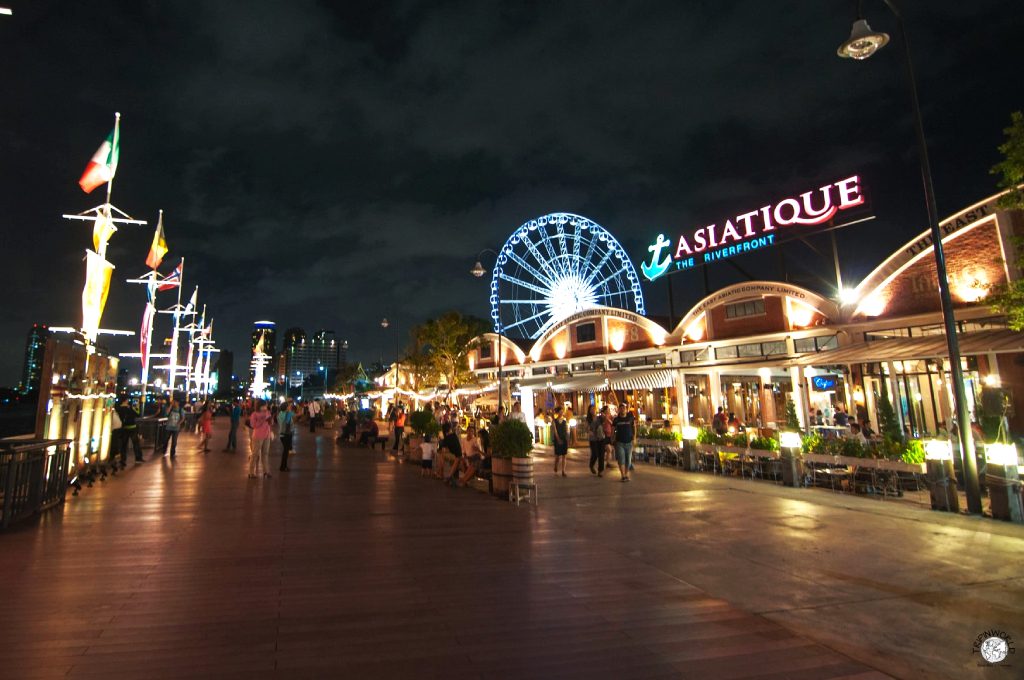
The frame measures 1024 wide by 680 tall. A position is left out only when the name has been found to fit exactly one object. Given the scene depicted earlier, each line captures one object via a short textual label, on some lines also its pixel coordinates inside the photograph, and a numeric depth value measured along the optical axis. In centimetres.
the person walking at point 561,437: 1470
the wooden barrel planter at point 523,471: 1070
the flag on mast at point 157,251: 2508
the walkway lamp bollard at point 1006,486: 873
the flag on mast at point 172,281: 2799
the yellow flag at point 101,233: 1845
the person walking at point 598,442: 1471
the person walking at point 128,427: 1534
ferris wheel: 3259
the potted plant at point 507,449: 1091
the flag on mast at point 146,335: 2452
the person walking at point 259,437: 1319
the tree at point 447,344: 3183
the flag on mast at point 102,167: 1823
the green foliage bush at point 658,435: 1689
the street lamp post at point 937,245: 929
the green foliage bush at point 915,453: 1070
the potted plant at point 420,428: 1596
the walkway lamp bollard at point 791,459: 1239
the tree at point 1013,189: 969
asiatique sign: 2038
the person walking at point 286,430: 1527
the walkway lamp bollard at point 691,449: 1545
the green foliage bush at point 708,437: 1504
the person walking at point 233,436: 2025
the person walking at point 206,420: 2194
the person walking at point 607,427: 1556
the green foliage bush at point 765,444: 1342
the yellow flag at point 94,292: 1681
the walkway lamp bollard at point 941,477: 957
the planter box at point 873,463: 1043
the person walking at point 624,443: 1376
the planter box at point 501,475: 1106
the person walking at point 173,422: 1772
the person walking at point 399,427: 1958
